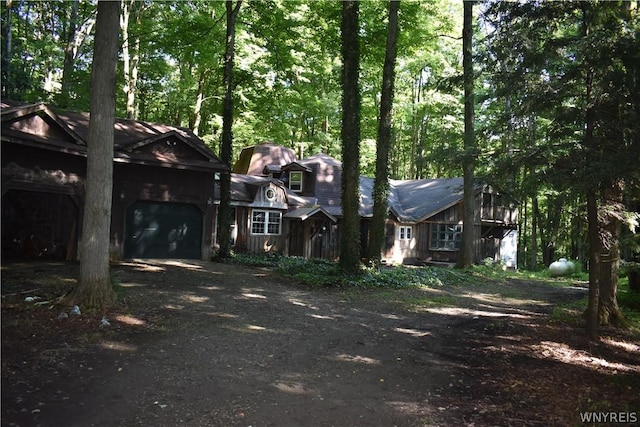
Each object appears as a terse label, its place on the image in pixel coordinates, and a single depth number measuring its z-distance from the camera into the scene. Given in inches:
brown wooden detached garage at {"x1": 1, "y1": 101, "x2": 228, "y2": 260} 581.9
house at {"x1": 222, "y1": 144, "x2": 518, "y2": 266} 984.9
